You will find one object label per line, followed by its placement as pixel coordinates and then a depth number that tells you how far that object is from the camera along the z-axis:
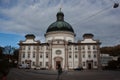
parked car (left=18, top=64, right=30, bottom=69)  29.59
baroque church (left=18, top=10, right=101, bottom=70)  31.18
